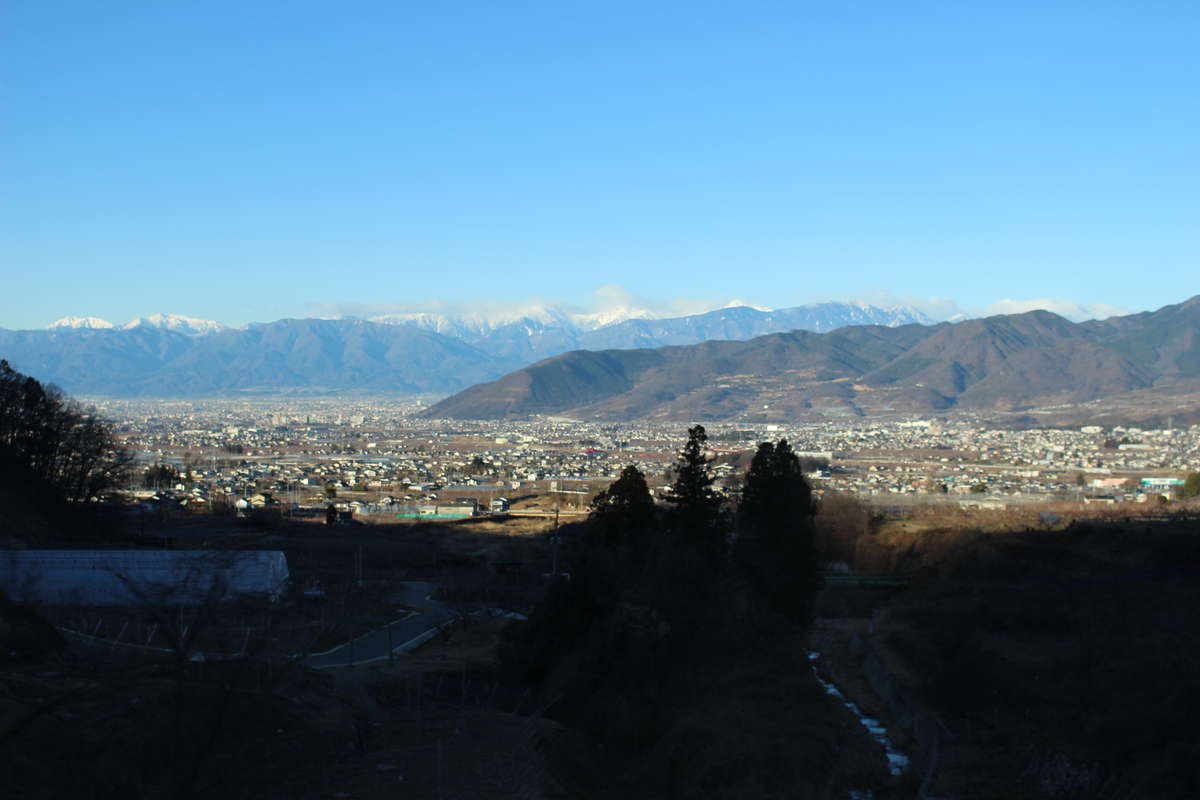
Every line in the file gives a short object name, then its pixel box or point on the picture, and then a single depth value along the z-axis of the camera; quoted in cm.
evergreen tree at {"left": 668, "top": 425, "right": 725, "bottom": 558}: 2422
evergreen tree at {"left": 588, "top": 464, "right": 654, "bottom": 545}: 2533
